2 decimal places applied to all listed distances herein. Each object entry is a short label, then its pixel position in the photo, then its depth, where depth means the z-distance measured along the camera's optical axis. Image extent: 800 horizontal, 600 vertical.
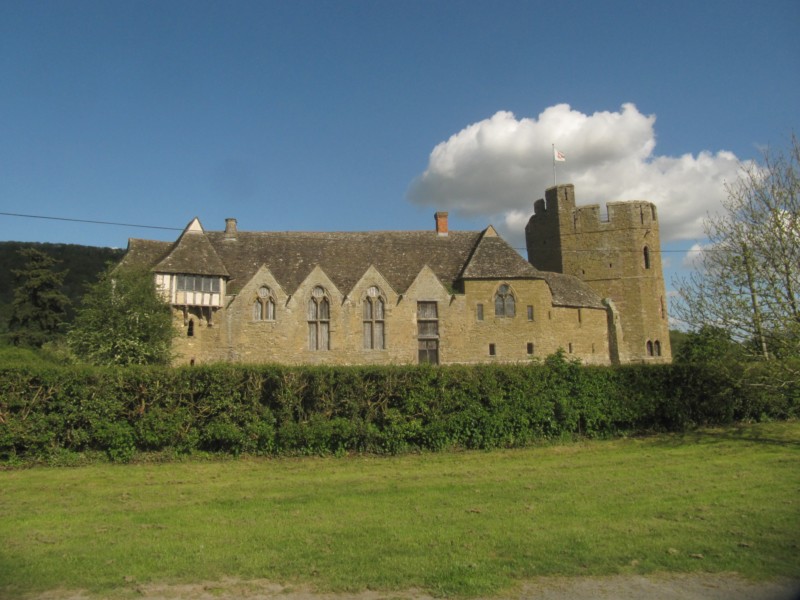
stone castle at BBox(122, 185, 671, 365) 34.19
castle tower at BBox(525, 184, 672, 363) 42.38
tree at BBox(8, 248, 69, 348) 43.16
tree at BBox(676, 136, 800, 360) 15.54
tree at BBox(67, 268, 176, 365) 25.95
